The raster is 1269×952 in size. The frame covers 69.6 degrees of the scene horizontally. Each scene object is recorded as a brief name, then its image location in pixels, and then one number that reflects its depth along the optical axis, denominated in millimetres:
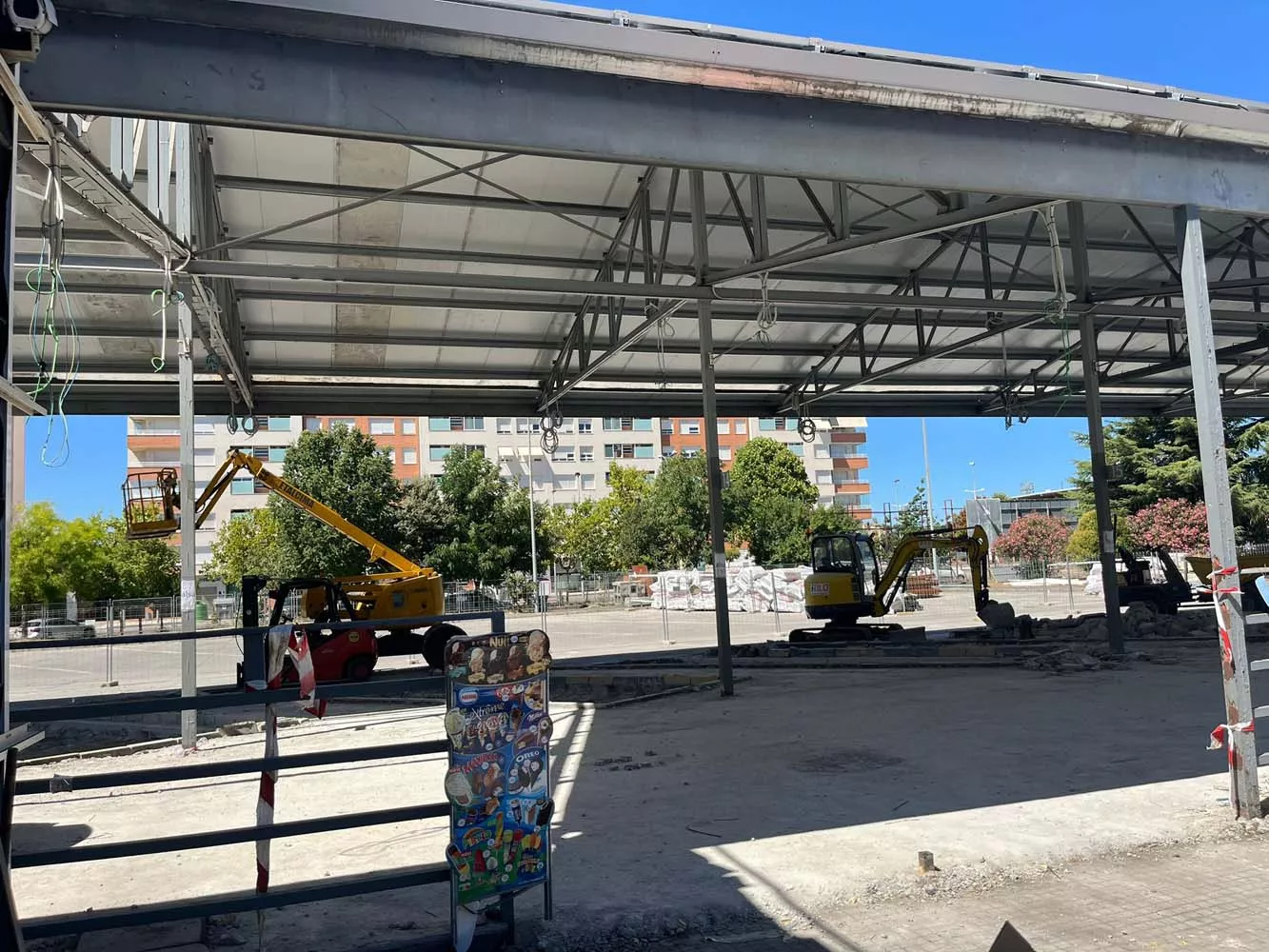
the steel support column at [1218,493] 6379
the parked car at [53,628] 35406
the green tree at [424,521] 45906
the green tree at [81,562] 45656
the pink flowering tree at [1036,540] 59000
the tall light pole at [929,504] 63922
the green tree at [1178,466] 39406
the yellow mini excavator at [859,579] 21250
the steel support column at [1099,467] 15562
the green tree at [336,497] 41500
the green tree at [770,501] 53656
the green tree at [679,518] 53219
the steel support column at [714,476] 13336
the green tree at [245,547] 53875
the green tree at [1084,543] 51544
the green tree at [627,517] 54125
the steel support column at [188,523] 10633
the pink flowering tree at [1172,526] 39219
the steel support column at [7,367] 3852
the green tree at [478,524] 46531
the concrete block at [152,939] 4812
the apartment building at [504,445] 67875
